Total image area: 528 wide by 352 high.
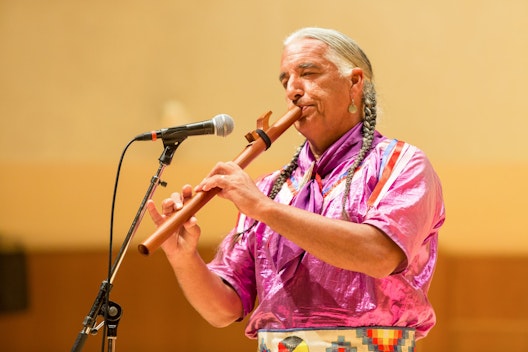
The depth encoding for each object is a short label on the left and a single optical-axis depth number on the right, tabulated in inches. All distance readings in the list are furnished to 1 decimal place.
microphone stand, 279.6
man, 277.9
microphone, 282.3
